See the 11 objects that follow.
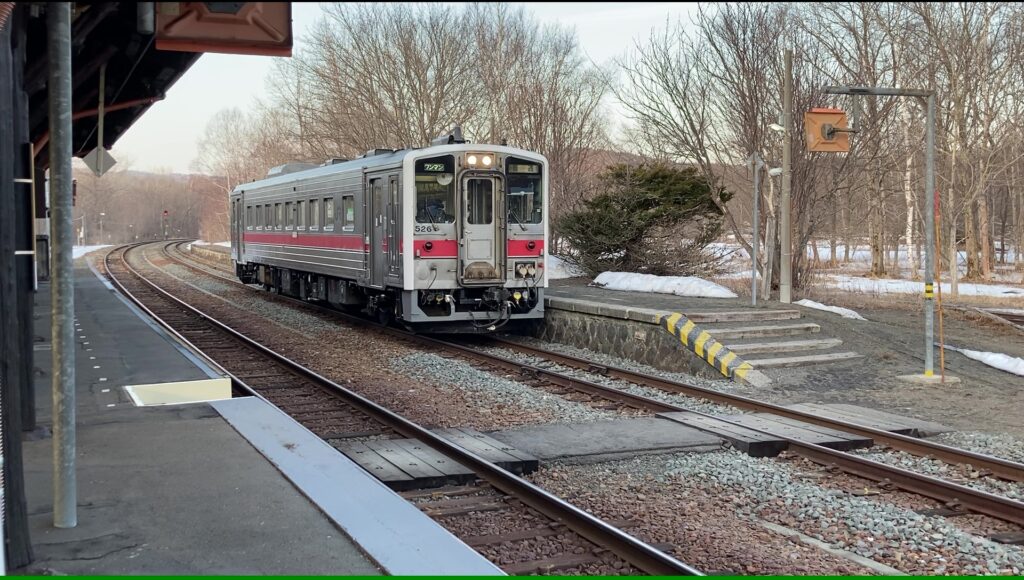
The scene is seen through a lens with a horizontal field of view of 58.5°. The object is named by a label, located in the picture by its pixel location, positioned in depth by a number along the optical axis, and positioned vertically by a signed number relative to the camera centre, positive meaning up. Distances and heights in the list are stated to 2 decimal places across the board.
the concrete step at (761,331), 12.41 -1.18
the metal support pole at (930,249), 11.13 -0.05
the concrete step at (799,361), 11.55 -1.48
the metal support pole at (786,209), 16.67 +0.68
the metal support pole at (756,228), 15.05 +0.31
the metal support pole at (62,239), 4.34 +0.05
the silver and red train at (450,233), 13.90 +0.23
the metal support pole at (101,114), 9.09 +1.50
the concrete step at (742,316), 13.02 -1.02
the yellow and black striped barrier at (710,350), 11.18 -1.34
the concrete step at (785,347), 11.97 -1.35
